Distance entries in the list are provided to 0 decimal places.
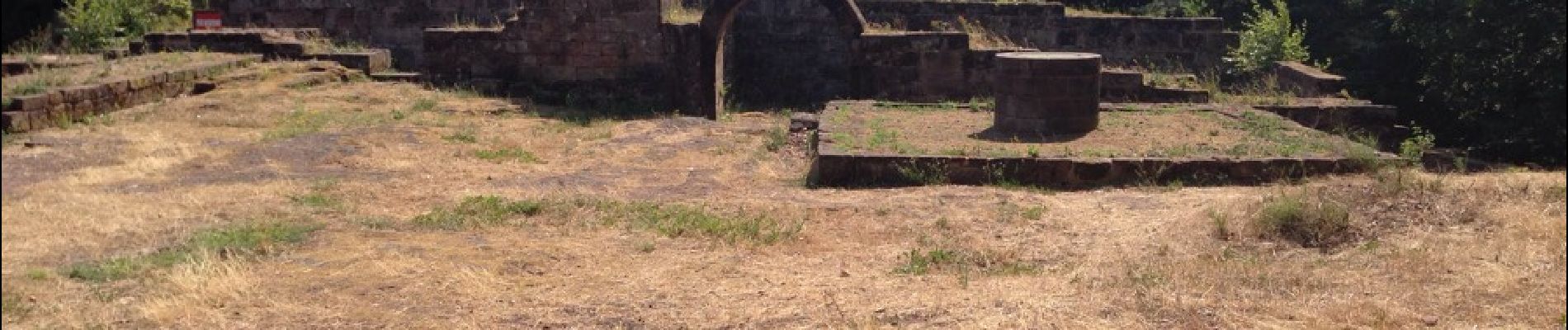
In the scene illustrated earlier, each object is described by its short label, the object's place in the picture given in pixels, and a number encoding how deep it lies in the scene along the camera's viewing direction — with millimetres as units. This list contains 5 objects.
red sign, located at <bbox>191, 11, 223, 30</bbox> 19266
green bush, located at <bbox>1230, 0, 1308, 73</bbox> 17281
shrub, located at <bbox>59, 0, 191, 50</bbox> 18312
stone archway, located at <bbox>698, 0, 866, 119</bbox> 16375
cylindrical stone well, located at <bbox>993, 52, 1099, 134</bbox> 12531
